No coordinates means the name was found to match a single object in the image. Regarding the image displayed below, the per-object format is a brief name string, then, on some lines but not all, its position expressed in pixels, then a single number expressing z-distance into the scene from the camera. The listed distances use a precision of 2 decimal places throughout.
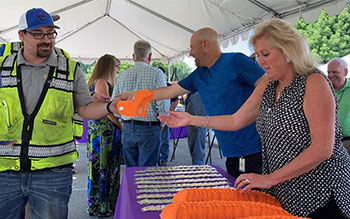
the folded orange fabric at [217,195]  1.07
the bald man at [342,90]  3.57
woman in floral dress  2.97
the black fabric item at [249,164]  1.99
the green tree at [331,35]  14.88
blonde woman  1.17
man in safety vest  1.51
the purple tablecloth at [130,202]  1.23
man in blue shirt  2.02
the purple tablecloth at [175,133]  7.56
